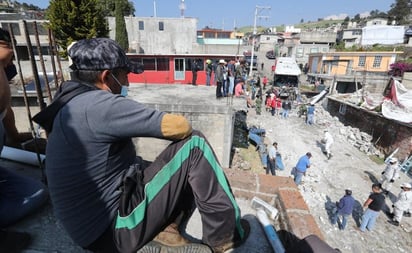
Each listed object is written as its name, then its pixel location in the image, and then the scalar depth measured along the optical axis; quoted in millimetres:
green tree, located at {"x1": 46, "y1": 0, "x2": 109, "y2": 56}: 15095
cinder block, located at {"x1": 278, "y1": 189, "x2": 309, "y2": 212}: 2305
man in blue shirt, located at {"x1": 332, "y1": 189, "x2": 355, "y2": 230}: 7137
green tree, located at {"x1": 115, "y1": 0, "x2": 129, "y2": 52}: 22094
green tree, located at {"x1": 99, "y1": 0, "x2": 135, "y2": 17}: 35125
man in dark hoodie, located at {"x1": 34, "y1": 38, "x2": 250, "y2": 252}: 1274
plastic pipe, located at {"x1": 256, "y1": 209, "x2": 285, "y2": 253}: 1986
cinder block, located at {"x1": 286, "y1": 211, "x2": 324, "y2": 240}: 2006
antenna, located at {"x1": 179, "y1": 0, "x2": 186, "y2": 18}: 21231
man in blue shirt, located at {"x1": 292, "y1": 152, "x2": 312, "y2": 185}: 9766
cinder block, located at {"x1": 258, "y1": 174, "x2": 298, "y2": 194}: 2646
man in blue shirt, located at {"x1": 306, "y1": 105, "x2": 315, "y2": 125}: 17797
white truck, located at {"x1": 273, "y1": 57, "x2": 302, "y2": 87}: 27312
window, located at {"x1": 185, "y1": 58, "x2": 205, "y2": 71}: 16625
